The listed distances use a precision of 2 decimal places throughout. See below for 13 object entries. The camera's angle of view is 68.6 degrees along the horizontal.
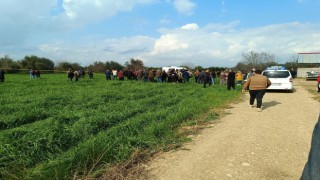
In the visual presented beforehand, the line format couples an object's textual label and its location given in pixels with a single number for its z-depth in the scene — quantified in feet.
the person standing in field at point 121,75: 77.02
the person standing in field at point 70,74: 76.41
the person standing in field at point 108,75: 83.99
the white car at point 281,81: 45.03
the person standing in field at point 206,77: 57.19
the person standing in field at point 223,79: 66.38
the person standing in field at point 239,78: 58.47
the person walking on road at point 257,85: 27.28
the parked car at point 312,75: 94.25
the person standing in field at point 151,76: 70.14
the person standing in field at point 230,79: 49.31
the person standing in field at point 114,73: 87.55
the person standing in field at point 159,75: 68.83
